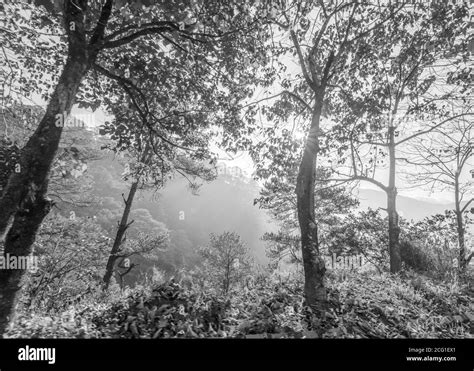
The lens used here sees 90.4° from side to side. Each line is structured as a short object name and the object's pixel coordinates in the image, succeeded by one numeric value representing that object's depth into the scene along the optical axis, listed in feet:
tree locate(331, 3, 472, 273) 20.26
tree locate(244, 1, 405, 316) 17.16
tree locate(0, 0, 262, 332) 10.19
